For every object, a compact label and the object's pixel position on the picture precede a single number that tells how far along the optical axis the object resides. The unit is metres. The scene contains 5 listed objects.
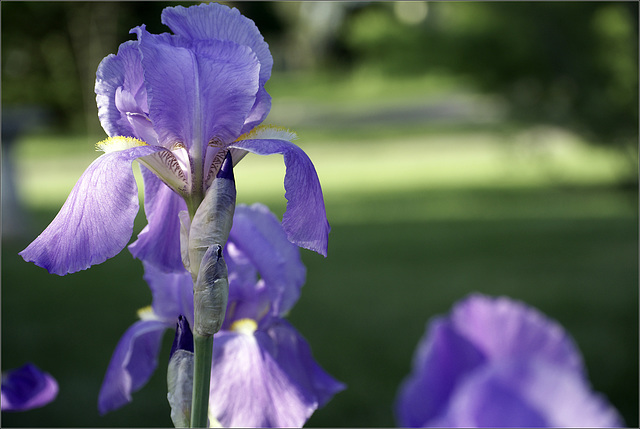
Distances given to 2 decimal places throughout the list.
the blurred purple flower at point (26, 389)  0.67
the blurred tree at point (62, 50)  14.91
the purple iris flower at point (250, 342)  0.68
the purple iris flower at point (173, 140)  0.62
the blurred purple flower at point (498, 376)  0.61
